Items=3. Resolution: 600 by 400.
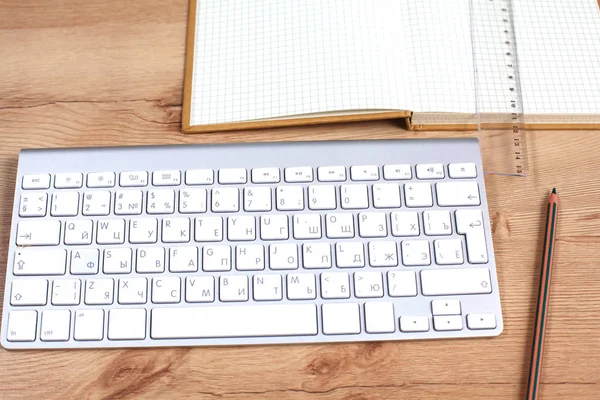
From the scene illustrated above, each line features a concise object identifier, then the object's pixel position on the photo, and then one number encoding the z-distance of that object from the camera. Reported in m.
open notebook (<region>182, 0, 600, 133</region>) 0.55
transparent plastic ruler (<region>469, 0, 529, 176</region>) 0.54
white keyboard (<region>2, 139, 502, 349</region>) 0.47
